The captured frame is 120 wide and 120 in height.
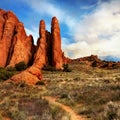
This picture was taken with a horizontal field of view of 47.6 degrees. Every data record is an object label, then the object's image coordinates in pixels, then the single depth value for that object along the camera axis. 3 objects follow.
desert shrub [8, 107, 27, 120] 7.34
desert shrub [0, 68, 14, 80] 22.36
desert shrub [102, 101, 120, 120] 7.17
